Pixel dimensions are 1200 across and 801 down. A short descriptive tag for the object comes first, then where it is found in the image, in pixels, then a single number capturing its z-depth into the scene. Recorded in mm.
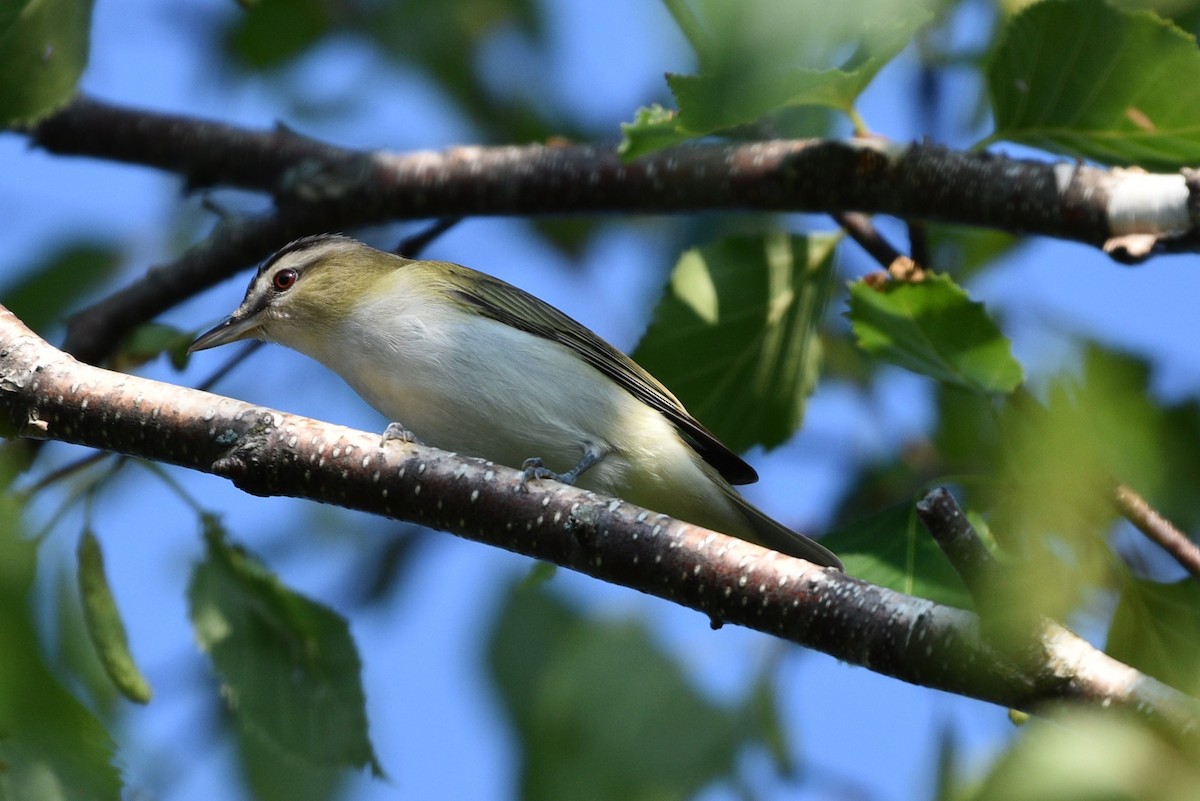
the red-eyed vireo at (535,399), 8141
